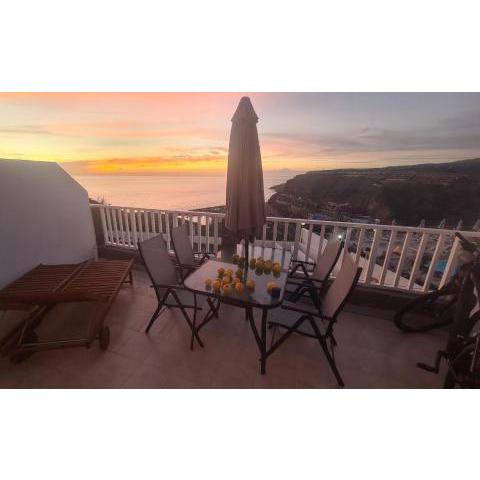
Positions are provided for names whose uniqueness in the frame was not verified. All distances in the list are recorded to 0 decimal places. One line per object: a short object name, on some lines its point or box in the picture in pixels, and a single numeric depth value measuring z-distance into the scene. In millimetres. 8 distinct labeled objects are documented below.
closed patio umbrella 1918
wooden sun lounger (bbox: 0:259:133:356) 1969
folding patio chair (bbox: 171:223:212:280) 2725
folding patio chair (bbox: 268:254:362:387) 1719
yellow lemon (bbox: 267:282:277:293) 1940
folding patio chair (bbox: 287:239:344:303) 2359
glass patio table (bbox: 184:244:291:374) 1854
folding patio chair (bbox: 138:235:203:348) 2186
